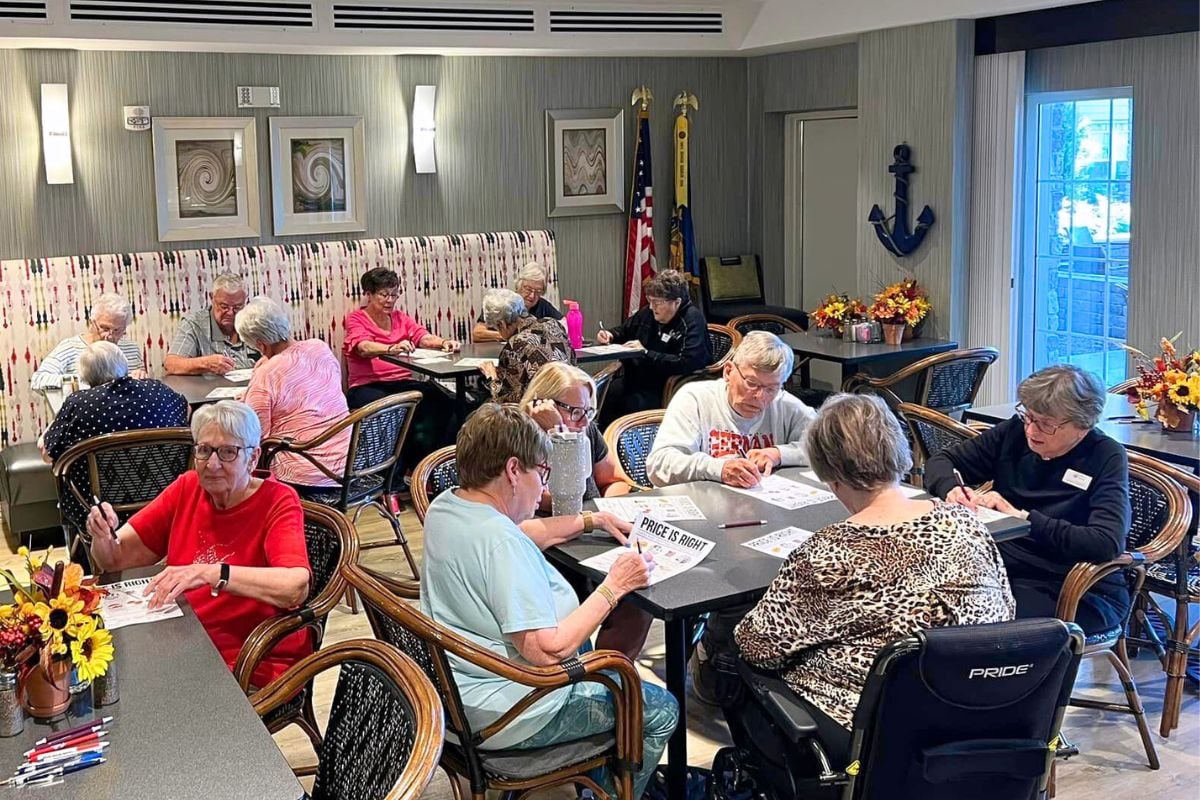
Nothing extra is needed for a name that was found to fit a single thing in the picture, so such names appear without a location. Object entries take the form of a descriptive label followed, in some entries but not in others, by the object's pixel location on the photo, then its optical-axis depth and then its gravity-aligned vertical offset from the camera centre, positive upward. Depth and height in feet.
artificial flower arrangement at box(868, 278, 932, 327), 23.39 -0.96
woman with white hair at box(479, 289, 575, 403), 16.55 -1.25
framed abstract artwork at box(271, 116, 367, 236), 24.75 +1.66
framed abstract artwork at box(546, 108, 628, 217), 27.66 +2.06
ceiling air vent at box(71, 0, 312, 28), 21.22 +4.25
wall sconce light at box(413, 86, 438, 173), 25.84 +2.61
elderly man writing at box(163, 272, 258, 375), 21.81 -1.18
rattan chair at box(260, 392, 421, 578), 16.39 -2.50
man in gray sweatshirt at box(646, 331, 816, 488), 13.29 -1.79
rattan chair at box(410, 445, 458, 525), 12.38 -2.15
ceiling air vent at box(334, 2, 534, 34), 23.66 +4.52
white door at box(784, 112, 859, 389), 28.02 +0.98
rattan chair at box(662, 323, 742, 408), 22.59 -1.85
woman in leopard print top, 8.67 -2.19
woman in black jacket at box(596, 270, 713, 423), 22.38 -1.56
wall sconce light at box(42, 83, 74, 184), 22.27 +2.28
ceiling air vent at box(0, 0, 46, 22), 20.49 +4.05
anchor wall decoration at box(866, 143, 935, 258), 23.84 +0.59
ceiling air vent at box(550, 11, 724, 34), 25.90 +4.80
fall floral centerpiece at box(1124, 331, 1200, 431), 14.62 -1.59
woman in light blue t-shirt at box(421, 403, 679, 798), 9.07 -2.39
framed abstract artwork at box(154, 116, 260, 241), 23.65 +1.58
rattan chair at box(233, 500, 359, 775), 9.82 -2.72
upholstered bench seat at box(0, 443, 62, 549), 19.56 -3.46
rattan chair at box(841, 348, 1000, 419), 19.48 -1.95
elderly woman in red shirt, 10.15 -2.23
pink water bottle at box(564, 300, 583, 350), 23.73 -1.21
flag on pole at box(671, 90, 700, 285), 28.48 +1.01
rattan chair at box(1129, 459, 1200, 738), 12.64 -3.51
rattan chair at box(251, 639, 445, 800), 7.08 -2.70
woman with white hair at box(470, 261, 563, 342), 23.80 -0.65
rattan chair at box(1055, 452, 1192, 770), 11.28 -2.76
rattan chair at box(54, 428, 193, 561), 14.34 -2.33
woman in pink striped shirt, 16.94 -1.80
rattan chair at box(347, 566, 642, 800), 8.73 -3.20
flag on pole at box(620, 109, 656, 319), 28.17 +0.62
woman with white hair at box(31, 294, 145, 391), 20.70 -1.29
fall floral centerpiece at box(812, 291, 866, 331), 23.82 -1.09
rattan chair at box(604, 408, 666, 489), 14.44 -2.05
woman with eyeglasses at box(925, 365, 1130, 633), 11.65 -2.30
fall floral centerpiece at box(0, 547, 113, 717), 7.59 -2.23
